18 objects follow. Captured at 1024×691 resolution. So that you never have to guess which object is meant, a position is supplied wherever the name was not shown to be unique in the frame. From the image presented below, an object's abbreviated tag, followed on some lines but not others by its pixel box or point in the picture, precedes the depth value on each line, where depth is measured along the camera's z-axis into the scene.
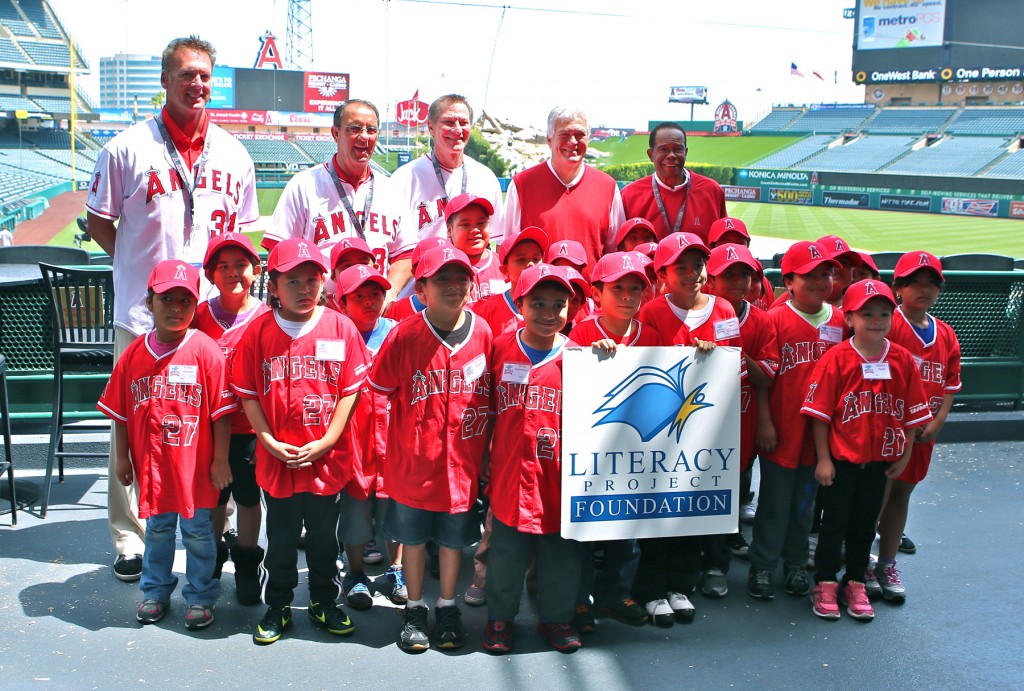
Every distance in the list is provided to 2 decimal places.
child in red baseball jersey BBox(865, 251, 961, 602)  4.30
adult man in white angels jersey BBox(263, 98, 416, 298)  4.73
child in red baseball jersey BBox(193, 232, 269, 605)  3.98
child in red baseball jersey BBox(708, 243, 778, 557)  4.20
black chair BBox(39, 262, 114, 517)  5.24
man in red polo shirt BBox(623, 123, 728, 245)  5.45
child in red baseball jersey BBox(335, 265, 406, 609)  4.00
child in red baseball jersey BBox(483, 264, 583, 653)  3.67
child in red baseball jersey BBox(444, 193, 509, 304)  4.52
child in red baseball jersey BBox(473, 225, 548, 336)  4.44
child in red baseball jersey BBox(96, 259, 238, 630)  3.76
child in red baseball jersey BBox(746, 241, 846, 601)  4.23
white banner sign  3.76
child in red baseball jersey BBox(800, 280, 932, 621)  4.04
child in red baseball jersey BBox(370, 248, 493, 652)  3.66
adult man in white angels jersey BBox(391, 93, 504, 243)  5.11
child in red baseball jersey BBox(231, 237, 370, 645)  3.69
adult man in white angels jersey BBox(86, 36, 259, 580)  4.27
